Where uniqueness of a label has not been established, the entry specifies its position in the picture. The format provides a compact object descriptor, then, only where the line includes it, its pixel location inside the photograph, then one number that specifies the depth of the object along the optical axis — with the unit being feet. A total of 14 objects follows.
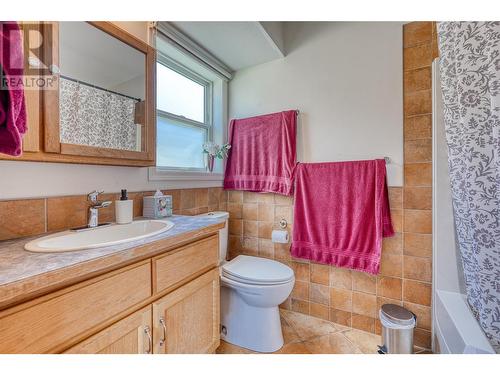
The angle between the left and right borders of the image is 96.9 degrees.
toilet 4.38
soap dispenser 3.65
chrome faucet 3.34
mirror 3.18
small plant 6.45
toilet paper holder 5.95
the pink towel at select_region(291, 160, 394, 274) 4.77
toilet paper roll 5.67
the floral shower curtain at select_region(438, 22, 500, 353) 2.15
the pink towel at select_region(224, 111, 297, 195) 5.75
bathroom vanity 1.68
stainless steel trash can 4.22
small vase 6.56
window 5.50
